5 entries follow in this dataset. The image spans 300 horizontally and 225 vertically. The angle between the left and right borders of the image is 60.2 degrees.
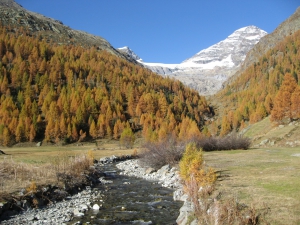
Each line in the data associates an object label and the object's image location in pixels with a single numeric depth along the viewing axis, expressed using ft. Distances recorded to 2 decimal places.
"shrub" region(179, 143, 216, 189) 55.00
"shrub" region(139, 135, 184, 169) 107.55
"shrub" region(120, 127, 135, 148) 280.72
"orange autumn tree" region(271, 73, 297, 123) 204.74
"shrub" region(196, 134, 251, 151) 164.14
